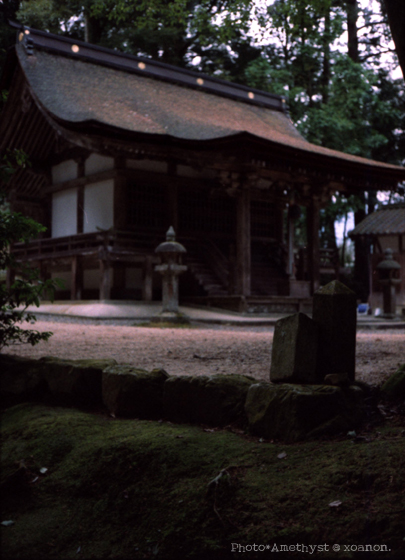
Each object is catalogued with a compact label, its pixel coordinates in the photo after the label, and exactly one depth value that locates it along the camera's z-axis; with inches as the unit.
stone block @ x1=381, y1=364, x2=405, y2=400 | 130.3
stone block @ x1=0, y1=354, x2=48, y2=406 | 171.9
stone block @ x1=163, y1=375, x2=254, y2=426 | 134.6
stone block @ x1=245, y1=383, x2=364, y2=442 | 116.6
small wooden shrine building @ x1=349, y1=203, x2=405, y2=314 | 749.3
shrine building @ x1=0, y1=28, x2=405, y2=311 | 518.3
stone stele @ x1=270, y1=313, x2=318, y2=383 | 128.6
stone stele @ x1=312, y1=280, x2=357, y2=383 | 129.6
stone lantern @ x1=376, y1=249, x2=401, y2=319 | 551.5
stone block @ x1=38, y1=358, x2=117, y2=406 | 160.7
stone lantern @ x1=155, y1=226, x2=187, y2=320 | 433.7
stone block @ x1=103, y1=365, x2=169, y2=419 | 146.7
